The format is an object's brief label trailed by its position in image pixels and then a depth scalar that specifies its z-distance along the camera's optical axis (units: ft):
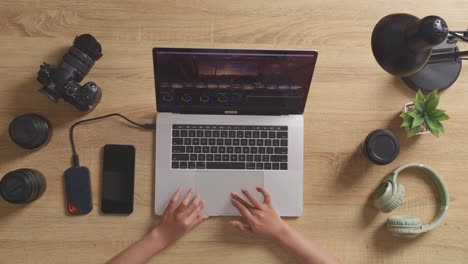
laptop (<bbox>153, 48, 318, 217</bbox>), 3.22
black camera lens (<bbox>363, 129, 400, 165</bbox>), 3.22
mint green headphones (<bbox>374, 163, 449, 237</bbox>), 3.16
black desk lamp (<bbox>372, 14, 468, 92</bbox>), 2.34
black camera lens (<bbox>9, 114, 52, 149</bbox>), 3.09
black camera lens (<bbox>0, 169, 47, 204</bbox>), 2.99
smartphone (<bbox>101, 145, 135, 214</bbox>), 3.26
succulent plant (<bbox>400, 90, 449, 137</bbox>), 3.05
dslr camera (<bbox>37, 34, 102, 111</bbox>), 3.09
